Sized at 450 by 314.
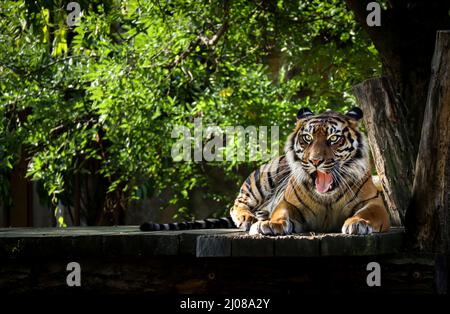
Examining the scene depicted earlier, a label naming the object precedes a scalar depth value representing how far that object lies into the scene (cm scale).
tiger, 1099
